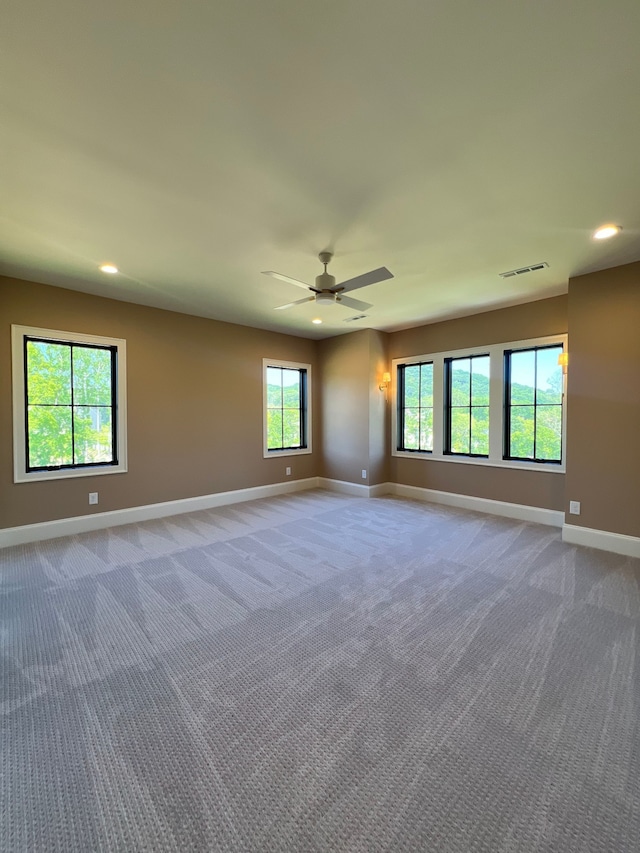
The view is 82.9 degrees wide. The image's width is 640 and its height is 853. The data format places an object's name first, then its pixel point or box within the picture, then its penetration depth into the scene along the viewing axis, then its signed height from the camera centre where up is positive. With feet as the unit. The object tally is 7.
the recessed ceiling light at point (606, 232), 9.37 +5.01
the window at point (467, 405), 17.34 +0.76
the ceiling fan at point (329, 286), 9.80 +3.78
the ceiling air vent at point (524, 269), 11.76 +5.10
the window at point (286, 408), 20.77 +0.75
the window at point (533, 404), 15.19 +0.74
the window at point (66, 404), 13.10 +0.58
